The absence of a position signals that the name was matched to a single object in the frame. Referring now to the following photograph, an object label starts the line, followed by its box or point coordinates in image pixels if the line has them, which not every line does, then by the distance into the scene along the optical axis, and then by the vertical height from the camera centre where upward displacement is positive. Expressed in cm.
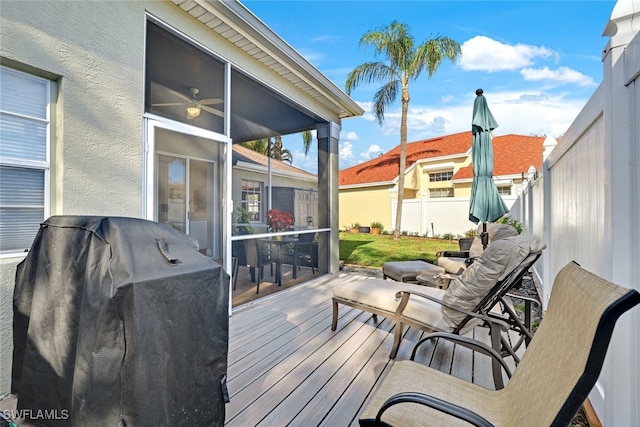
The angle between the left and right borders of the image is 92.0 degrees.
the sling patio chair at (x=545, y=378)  100 -67
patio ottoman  473 -87
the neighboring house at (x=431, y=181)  1466 +189
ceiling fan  406 +150
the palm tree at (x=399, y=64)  1267 +651
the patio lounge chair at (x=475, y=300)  243 -77
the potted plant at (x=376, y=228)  1716 -74
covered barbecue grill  134 -55
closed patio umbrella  553 +86
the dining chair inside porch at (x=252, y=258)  454 -70
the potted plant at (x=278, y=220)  539 -11
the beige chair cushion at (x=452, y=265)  506 -85
